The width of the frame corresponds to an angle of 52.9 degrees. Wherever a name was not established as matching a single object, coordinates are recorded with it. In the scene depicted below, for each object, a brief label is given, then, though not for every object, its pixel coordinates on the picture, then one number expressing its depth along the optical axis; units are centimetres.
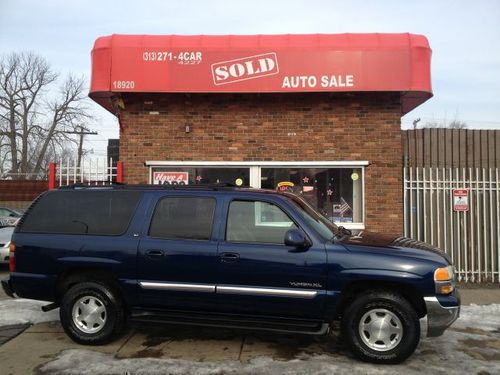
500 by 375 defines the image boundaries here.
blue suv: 503
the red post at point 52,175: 982
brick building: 925
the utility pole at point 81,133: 4409
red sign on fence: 974
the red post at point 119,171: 981
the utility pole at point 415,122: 4442
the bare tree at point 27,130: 4416
